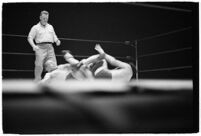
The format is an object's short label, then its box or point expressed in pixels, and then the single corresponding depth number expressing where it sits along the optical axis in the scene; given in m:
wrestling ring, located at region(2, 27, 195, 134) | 2.52
